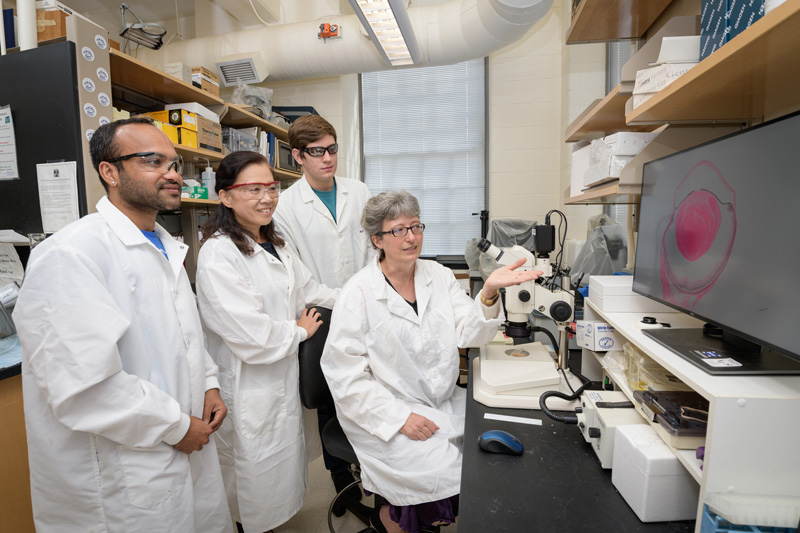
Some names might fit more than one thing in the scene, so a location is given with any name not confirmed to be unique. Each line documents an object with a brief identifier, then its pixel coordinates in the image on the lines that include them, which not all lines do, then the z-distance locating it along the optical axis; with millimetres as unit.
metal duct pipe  2963
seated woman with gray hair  1236
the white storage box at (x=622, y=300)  1202
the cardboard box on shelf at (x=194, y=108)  2512
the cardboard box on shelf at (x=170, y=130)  2357
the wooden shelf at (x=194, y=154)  2427
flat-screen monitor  637
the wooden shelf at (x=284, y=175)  3606
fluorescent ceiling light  2387
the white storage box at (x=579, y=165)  1469
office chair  1419
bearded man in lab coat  910
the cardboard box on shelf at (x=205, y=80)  2668
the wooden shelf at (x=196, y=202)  2541
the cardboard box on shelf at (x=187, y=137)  2426
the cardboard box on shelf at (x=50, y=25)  1589
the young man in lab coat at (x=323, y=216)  1860
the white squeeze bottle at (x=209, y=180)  2705
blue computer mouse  1007
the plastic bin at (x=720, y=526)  625
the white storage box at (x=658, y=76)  914
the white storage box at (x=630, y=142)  1186
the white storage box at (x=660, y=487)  774
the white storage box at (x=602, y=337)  1250
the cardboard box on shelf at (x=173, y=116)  2426
